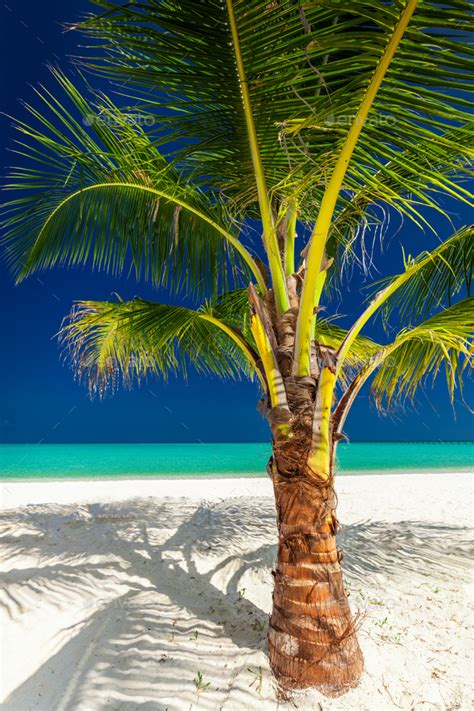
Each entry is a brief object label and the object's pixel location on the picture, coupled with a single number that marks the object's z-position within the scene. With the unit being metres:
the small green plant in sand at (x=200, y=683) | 1.88
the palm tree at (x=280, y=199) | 1.45
